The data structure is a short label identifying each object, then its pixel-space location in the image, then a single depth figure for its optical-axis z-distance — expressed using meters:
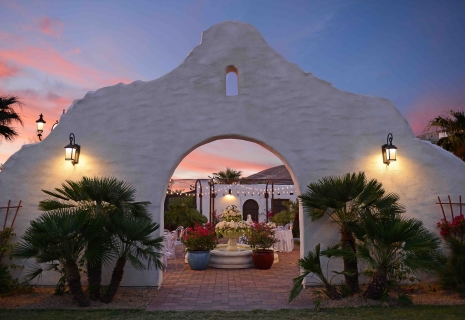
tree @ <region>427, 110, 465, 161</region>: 11.10
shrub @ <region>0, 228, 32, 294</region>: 6.75
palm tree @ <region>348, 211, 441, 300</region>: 5.44
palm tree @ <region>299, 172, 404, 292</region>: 6.43
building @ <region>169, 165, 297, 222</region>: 22.58
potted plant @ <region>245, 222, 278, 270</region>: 9.81
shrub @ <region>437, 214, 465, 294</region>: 6.46
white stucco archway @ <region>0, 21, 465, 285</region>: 7.56
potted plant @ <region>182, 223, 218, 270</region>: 9.77
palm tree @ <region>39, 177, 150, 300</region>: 6.20
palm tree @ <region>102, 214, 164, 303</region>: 5.86
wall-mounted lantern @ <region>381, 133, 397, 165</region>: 7.29
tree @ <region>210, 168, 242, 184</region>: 27.47
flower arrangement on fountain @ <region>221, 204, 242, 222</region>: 10.84
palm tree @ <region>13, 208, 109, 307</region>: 5.32
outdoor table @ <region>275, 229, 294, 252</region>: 13.80
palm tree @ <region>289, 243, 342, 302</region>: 5.82
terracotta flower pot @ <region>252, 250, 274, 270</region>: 9.79
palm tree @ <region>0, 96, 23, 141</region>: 12.18
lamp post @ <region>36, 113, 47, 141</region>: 10.39
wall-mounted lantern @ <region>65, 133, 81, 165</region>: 7.31
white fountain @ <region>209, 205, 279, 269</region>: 10.19
